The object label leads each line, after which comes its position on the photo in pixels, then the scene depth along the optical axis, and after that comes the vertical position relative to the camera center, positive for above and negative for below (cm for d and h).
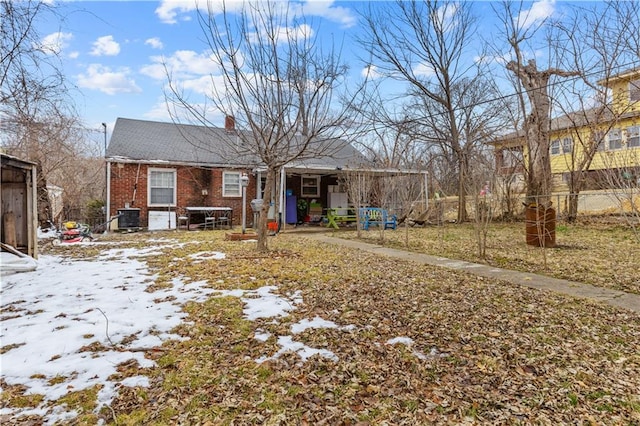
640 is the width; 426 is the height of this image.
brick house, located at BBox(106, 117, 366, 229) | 1255 +114
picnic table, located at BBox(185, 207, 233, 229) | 1311 -40
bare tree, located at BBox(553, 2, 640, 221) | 1069 +472
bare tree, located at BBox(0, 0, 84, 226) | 486 +197
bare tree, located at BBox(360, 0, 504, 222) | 1454 +604
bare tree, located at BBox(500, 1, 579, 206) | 1284 +408
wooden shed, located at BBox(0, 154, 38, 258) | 640 -2
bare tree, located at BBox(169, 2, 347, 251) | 624 +234
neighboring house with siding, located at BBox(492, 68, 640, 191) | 1177 +278
